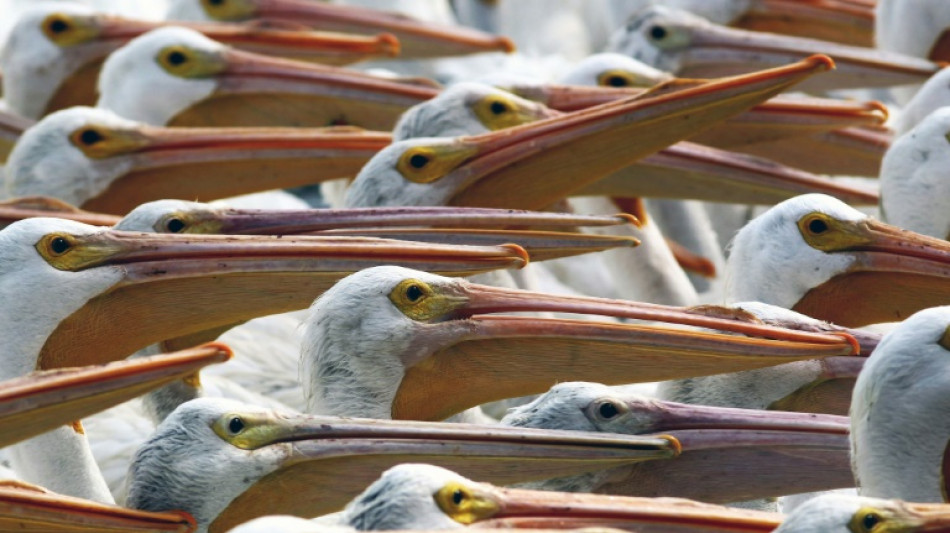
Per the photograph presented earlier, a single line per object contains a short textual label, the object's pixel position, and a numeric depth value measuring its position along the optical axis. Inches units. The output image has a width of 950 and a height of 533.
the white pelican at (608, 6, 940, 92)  560.1
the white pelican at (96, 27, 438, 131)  534.3
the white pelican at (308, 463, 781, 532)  257.0
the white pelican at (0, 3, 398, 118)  572.4
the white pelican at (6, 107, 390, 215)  465.1
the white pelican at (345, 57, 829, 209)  425.4
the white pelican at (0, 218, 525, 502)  354.9
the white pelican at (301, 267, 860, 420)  339.3
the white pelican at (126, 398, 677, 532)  299.9
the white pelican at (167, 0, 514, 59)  650.2
